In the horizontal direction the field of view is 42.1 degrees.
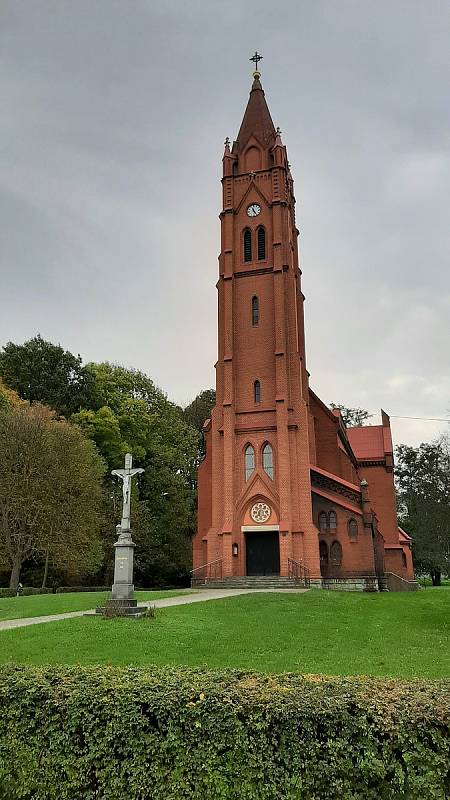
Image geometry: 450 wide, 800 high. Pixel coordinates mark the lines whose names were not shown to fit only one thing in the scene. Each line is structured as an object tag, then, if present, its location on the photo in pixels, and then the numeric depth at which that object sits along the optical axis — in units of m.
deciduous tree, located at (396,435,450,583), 32.41
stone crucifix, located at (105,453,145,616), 16.66
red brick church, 32.56
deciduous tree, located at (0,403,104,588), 31.28
